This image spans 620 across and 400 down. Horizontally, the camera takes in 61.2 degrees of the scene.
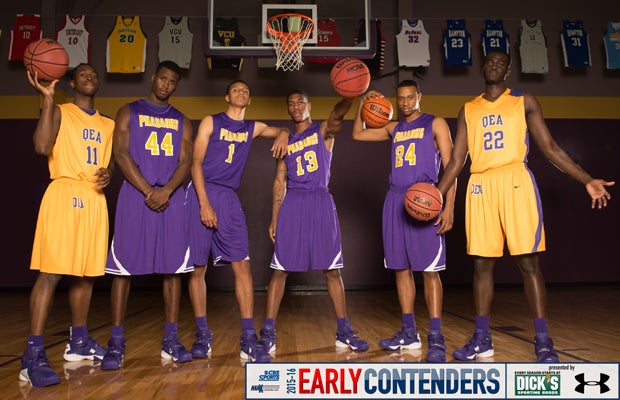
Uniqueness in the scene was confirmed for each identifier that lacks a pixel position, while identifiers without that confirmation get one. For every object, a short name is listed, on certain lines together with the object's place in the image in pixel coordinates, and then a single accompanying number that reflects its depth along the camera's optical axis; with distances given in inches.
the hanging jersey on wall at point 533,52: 333.4
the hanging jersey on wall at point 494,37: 331.9
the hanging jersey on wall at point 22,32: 319.0
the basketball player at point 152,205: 126.6
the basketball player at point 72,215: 116.5
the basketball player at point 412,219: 139.7
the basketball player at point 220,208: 138.4
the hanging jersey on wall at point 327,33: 292.8
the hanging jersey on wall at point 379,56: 313.4
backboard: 221.8
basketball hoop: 213.2
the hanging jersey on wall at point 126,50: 323.3
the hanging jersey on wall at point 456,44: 333.4
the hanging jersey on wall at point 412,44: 328.2
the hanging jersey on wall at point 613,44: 335.3
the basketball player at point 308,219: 147.0
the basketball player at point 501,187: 124.3
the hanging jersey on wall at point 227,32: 239.3
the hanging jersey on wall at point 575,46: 333.1
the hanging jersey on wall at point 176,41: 325.1
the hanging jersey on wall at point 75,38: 316.2
